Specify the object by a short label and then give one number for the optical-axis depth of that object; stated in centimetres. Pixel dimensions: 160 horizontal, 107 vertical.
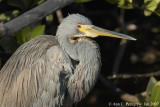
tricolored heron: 656
